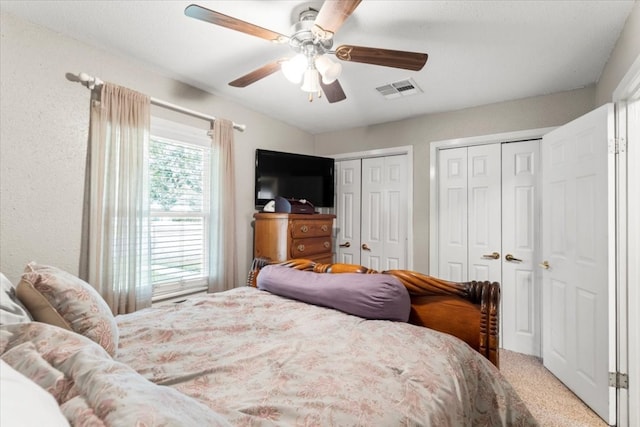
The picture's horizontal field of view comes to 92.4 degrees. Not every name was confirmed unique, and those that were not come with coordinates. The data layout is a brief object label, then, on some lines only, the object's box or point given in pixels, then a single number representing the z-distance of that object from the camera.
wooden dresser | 3.12
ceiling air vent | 2.69
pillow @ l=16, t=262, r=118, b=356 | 1.04
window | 2.59
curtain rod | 2.08
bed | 0.65
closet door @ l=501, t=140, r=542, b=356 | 2.92
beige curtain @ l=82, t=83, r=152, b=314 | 2.14
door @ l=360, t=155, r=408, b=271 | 3.70
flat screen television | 3.44
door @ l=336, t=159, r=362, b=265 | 4.05
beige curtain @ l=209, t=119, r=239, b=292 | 2.96
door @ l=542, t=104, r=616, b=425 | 1.94
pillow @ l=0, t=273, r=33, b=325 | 0.92
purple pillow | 1.56
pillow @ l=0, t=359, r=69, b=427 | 0.43
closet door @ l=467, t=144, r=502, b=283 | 3.11
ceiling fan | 1.50
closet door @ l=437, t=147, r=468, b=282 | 3.29
